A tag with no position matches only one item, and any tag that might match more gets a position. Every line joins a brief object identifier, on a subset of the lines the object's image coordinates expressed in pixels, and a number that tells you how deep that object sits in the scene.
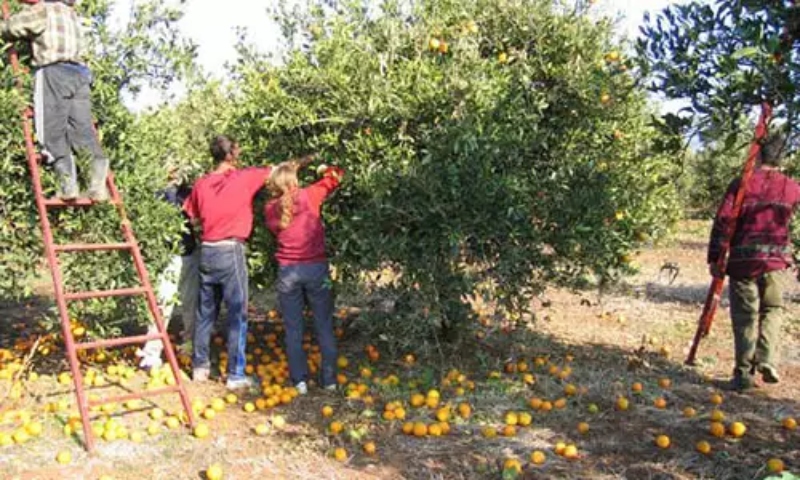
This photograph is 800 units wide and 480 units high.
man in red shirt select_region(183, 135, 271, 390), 6.73
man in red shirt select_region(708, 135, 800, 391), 6.54
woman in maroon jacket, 6.45
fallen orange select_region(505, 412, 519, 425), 5.61
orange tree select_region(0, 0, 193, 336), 5.82
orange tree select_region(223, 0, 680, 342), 6.14
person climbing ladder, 5.63
